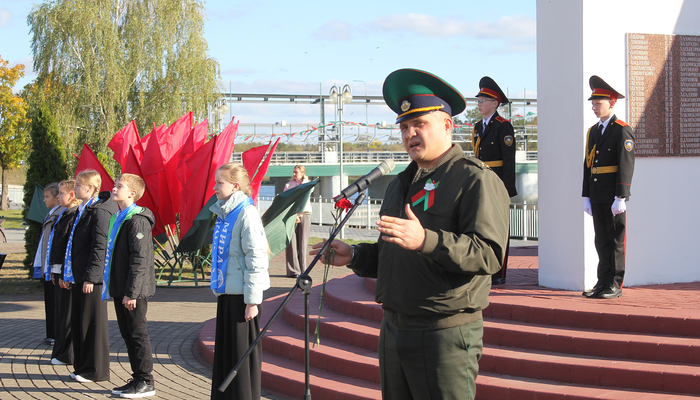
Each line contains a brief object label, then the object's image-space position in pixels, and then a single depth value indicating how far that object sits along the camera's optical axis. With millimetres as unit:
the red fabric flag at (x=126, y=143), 10625
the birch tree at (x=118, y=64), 22828
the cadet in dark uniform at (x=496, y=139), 6605
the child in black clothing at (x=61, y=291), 6152
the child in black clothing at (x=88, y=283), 5574
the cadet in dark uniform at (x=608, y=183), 5531
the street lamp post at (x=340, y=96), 20812
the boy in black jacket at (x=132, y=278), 5090
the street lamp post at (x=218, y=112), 25127
